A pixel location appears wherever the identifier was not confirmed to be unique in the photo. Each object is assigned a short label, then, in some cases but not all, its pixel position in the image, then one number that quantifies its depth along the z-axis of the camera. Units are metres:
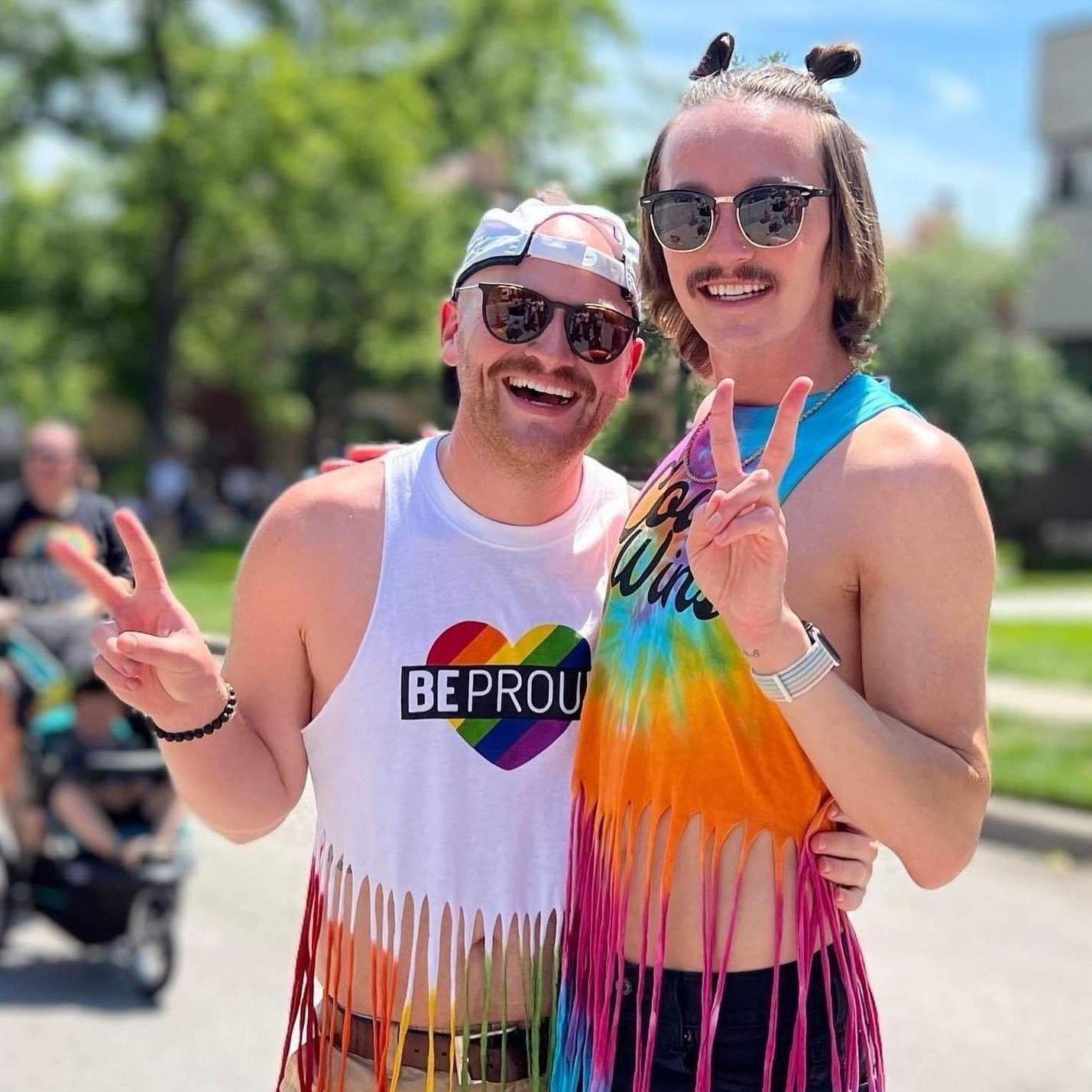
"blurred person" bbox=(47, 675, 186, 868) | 5.59
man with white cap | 2.15
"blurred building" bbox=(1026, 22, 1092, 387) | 30.62
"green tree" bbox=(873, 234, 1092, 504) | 25.78
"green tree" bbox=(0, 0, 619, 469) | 22.67
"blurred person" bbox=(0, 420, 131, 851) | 6.38
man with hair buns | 1.73
